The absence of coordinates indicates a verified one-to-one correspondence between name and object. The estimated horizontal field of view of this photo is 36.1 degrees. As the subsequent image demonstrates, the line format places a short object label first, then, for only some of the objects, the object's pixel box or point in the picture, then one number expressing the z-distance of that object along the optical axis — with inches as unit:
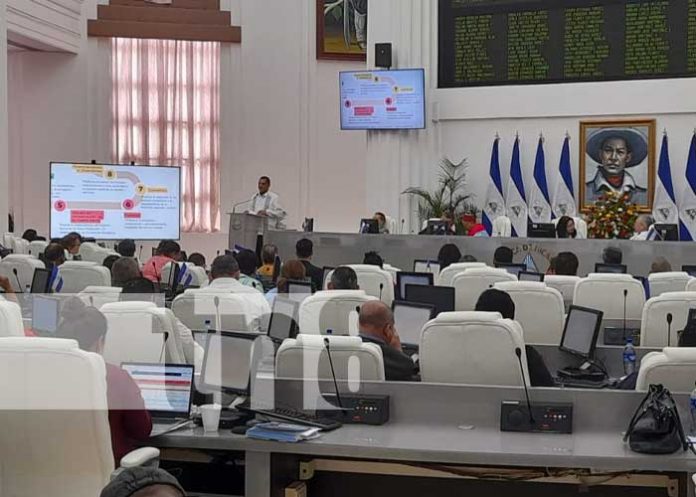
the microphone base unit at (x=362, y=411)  172.6
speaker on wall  656.4
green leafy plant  652.7
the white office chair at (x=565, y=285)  339.9
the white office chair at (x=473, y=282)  342.3
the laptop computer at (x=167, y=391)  175.5
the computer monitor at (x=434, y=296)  304.7
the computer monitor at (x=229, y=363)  181.9
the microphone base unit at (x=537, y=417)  166.7
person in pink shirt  408.5
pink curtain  748.0
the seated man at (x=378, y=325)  218.7
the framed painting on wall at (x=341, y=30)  742.5
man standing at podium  617.3
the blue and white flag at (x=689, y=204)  615.5
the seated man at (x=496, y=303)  244.8
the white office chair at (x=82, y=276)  367.9
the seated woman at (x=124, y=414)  158.9
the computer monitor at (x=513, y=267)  420.5
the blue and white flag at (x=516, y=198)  654.5
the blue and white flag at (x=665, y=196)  616.4
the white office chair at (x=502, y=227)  625.2
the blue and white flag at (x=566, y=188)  637.9
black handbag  152.2
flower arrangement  562.9
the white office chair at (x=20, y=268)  409.1
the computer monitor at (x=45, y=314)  265.1
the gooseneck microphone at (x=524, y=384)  167.3
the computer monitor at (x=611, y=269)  404.2
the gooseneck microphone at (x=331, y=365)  175.2
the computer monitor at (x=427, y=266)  439.9
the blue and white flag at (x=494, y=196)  659.4
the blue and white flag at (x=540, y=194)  648.4
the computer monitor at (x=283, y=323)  259.8
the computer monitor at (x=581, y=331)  246.1
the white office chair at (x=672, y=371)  169.8
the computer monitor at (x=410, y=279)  356.8
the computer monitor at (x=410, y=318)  262.5
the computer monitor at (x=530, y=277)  360.1
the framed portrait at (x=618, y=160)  625.3
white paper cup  167.2
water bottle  236.8
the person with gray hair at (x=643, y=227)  531.5
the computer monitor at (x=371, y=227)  564.9
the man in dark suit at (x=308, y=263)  398.0
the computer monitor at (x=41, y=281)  357.4
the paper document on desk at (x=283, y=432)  160.9
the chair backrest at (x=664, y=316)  264.8
